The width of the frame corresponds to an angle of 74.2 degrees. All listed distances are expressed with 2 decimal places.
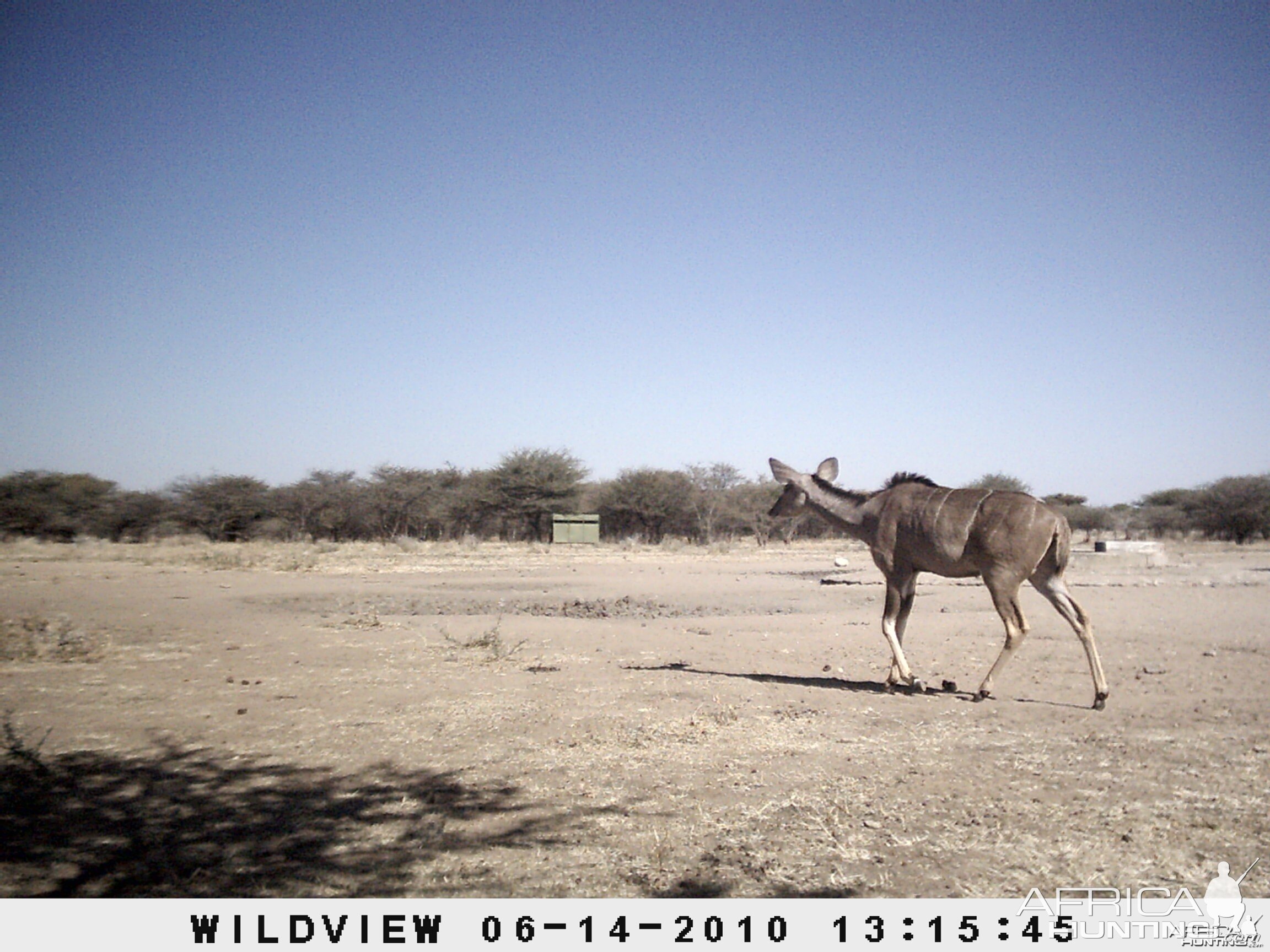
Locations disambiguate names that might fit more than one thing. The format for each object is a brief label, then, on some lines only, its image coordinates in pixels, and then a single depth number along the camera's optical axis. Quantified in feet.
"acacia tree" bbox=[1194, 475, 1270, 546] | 190.39
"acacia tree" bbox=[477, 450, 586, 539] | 203.41
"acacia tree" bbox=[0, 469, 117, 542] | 122.21
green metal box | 183.42
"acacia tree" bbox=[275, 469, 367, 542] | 186.19
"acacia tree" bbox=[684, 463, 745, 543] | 210.79
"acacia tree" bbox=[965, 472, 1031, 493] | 123.75
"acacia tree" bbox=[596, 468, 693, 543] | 213.05
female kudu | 27.27
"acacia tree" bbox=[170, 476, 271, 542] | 167.73
